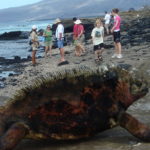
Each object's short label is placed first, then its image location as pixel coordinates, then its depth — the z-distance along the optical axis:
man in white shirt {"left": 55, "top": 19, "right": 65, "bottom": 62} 13.60
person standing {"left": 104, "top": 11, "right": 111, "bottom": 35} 24.12
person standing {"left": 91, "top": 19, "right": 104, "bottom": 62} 12.28
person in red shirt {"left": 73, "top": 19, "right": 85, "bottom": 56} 14.95
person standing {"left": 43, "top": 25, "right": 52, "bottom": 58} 15.69
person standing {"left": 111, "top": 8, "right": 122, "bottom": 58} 12.56
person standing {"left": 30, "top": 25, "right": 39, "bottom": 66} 13.97
